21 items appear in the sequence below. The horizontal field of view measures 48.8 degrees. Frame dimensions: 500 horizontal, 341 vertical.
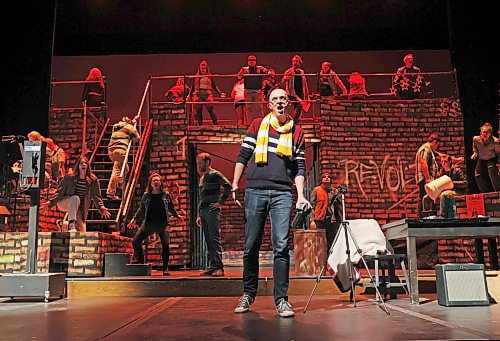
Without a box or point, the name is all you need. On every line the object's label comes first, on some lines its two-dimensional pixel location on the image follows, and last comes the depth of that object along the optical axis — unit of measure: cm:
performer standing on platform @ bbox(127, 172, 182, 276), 779
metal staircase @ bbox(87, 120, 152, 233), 941
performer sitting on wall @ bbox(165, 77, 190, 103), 1172
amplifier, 475
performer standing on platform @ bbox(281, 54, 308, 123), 1139
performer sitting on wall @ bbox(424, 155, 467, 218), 1016
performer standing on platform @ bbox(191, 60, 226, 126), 1159
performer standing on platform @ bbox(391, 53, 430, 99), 1170
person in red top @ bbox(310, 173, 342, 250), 886
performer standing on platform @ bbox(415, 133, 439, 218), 916
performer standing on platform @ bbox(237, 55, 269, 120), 1165
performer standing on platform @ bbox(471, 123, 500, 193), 881
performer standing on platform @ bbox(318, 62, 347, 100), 1155
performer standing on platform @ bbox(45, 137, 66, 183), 882
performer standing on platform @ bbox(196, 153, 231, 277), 731
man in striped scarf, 410
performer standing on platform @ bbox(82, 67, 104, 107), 1186
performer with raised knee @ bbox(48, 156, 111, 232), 752
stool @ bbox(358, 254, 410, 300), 529
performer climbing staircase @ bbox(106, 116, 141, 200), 991
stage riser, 636
